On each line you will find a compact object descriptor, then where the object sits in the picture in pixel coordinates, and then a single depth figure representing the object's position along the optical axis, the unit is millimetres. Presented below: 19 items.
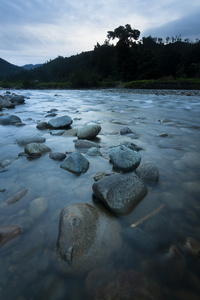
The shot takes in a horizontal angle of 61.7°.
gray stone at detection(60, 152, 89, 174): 1932
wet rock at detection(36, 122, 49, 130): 3973
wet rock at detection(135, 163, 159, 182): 1750
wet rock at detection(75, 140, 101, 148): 2713
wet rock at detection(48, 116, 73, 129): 3955
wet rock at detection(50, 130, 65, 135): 3461
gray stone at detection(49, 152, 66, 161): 2258
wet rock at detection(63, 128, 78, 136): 3392
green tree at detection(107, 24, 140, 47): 47031
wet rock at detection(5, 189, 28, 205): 1460
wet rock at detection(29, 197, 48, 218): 1339
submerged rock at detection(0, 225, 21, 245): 1096
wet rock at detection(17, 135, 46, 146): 2858
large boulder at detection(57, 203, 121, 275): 978
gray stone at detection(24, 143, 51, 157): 2369
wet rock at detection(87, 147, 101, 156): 2393
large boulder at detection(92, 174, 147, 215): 1344
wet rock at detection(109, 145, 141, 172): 1961
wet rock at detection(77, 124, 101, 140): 3131
